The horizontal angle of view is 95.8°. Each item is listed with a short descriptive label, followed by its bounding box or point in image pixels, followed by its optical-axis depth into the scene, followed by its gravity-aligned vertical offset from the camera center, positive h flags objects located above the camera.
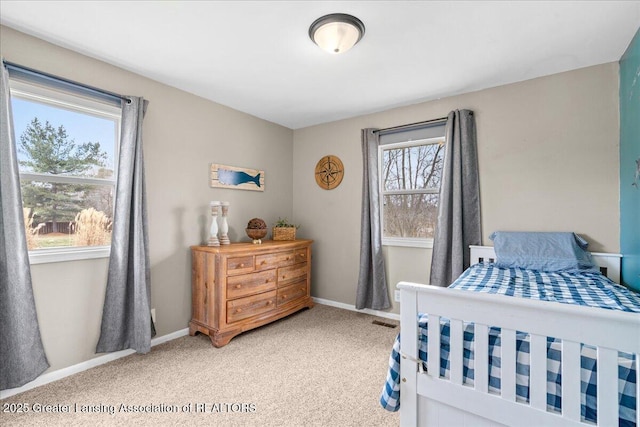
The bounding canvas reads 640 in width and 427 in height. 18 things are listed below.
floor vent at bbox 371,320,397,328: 3.01 -1.11
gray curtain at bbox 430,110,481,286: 2.70 +0.16
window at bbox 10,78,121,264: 1.96 +0.36
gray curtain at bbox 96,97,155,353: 2.24 -0.33
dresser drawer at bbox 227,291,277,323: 2.63 -0.85
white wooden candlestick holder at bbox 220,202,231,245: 2.93 -0.08
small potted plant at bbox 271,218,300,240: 3.44 -0.15
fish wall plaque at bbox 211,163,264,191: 3.06 +0.46
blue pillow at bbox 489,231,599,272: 2.13 -0.25
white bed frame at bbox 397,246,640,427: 0.88 -0.48
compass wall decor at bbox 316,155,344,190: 3.63 +0.60
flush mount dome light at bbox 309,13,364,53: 1.72 +1.16
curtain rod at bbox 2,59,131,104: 1.82 +0.96
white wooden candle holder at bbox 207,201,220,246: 2.87 -0.10
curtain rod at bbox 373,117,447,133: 2.90 +1.00
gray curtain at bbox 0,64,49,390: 1.76 -0.34
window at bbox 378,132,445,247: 3.09 +0.33
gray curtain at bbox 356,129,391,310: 3.23 -0.26
